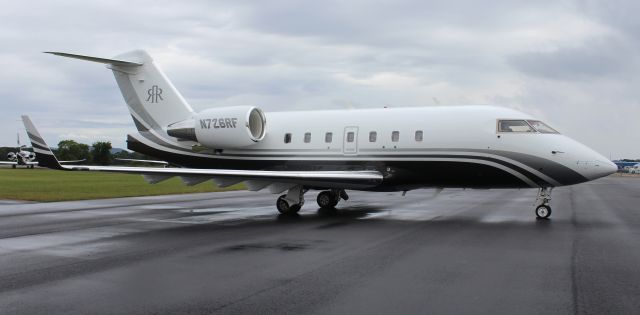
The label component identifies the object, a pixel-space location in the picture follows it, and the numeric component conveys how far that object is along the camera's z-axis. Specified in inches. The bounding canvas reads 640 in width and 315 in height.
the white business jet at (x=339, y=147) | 567.2
